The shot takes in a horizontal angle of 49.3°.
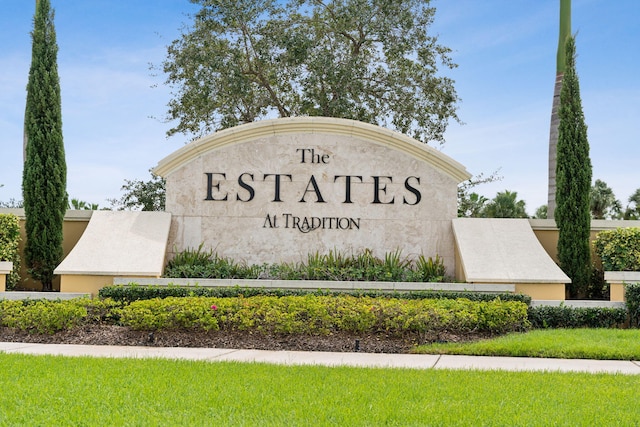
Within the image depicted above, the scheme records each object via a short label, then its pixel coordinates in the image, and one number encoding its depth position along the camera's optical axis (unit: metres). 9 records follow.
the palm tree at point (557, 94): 21.89
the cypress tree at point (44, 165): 16.75
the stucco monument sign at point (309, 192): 16.81
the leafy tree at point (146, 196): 26.28
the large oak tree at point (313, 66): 24.55
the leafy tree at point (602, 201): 32.50
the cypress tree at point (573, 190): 16.58
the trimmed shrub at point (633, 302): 13.08
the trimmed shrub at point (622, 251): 15.41
